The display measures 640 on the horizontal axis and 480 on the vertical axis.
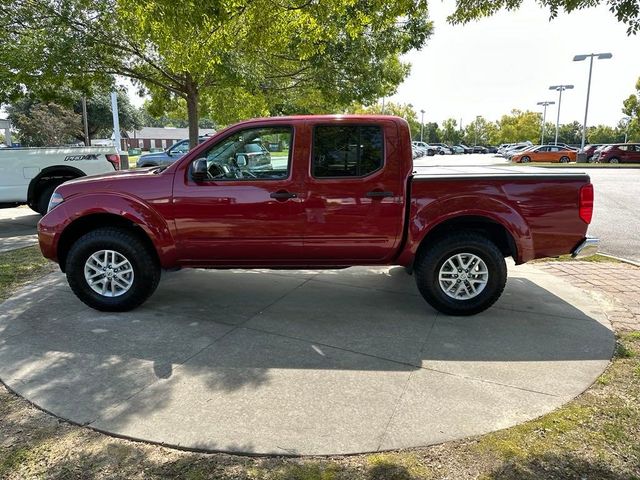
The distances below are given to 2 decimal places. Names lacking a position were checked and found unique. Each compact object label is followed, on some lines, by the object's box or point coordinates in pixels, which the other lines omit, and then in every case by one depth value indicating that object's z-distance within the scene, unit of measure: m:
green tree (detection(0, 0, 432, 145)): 5.62
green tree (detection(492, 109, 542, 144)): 72.88
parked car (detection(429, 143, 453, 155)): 61.31
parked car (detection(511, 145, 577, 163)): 37.25
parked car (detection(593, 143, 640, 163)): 31.88
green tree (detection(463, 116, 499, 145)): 84.19
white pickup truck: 9.11
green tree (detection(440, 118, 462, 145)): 87.88
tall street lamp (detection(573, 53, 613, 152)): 30.36
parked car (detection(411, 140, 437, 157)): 53.68
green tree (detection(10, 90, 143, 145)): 41.16
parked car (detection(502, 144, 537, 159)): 47.88
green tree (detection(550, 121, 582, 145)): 78.81
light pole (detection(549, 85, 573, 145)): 42.57
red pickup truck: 4.55
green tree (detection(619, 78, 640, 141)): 37.81
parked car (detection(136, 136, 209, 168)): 17.91
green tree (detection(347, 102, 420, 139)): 69.18
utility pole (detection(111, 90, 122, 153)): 22.77
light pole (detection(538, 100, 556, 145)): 55.81
